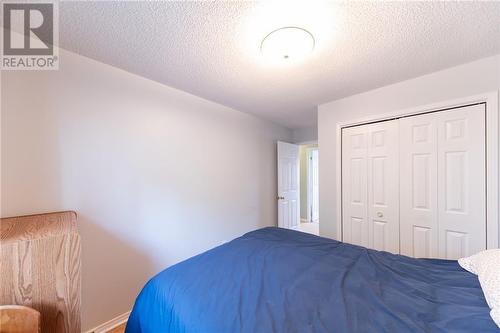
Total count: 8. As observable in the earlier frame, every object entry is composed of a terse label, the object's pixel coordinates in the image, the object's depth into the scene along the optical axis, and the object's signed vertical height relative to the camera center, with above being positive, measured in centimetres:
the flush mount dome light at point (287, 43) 124 +83
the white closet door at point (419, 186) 189 -19
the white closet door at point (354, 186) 233 -23
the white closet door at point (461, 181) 166 -13
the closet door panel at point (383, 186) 211 -21
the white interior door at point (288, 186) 371 -37
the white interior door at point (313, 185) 537 -51
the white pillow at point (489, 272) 76 -51
